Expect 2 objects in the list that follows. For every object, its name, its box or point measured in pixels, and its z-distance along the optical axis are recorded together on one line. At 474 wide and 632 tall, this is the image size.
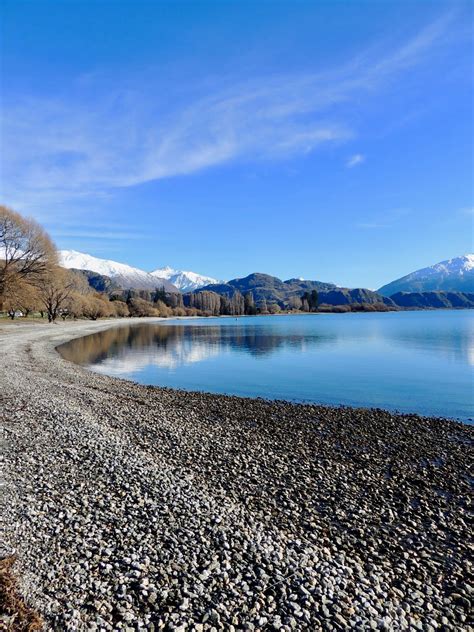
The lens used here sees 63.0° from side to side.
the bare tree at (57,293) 71.31
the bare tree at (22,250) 60.25
